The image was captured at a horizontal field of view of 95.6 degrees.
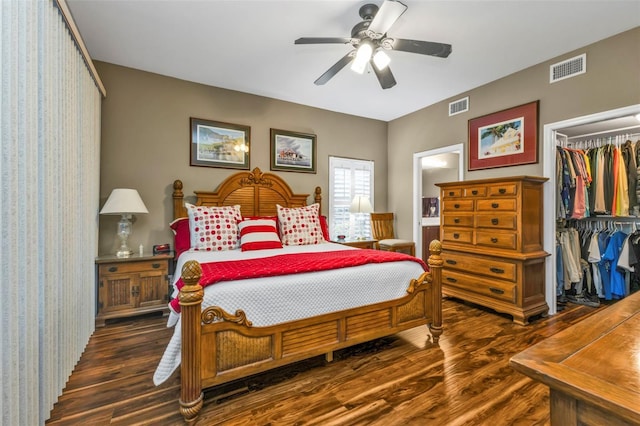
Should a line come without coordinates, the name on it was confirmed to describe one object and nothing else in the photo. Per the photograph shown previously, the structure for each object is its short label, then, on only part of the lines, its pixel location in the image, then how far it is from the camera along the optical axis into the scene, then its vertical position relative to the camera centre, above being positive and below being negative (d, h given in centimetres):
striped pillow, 311 -24
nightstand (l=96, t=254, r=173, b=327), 283 -73
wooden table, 61 -38
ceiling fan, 206 +132
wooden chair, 490 -26
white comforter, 173 -55
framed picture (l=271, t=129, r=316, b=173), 418 +91
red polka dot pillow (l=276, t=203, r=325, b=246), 350 -17
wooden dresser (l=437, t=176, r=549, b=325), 293 -36
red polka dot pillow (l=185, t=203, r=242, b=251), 308 -17
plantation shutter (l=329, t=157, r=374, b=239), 469 +35
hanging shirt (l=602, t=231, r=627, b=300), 334 -58
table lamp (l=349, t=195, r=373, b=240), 434 +11
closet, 329 -4
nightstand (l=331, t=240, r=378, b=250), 407 -44
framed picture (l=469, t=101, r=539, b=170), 324 +89
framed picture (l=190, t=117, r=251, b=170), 367 +90
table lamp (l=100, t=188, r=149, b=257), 292 +5
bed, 160 -78
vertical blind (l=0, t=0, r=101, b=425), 125 +3
